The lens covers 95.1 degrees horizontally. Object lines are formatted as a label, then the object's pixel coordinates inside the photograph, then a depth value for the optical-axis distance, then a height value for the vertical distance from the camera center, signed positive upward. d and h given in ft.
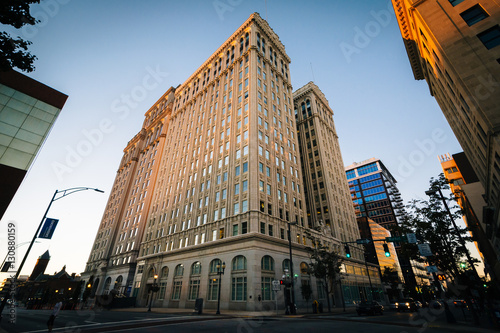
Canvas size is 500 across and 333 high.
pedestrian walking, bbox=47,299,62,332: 41.57 -3.10
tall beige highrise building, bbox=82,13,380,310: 113.06 +56.19
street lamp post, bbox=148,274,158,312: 105.75 +2.79
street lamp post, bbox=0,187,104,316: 47.91 +11.84
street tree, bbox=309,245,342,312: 111.70 +13.55
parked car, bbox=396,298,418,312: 119.85 -4.39
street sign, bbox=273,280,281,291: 78.85 +3.20
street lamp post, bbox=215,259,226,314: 84.86 +10.89
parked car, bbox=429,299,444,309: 158.66 -5.43
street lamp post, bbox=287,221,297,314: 88.73 -4.49
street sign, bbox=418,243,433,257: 56.60 +10.41
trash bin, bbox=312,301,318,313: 96.30 -4.08
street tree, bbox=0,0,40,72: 36.55 +36.87
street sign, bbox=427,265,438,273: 58.39 +6.19
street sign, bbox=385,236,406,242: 61.36 +13.56
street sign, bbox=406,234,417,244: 57.36 +12.83
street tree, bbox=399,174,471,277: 71.77 +18.75
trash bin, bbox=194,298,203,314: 84.43 -3.21
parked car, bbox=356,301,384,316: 85.40 -3.84
